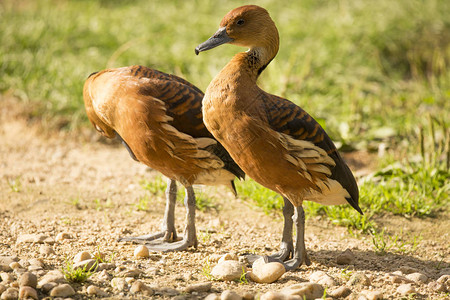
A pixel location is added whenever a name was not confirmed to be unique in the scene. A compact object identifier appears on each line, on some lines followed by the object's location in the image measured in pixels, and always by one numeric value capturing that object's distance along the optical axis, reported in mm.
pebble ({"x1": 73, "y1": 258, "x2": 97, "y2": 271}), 6356
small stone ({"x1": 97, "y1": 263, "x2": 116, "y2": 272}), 6568
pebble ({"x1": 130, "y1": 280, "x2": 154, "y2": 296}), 6009
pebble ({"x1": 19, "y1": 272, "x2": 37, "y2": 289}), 5852
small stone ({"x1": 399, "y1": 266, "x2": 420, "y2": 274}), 7086
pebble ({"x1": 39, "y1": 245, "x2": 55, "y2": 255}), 7043
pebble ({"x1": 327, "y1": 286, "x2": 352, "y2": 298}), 6148
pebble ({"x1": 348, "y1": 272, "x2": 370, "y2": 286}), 6547
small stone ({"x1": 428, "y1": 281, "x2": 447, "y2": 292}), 6469
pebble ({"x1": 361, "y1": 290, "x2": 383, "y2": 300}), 6098
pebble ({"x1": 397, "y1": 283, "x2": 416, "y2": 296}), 6277
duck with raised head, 6430
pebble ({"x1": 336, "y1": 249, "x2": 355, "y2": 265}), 7352
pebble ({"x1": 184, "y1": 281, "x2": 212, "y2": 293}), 6117
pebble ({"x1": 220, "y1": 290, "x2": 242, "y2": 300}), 5754
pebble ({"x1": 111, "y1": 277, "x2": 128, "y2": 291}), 6095
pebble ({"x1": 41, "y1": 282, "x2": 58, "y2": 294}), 5879
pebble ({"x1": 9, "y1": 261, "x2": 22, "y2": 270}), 6355
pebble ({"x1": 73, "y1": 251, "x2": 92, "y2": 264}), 6754
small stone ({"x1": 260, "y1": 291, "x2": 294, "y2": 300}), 5715
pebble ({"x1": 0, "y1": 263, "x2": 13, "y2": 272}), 6346
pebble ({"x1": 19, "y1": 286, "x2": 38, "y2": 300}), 5691
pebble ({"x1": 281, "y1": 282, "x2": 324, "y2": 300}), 5977
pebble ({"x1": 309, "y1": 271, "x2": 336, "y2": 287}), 6410
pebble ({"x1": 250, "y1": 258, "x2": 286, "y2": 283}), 6498
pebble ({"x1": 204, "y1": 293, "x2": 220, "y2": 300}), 5790
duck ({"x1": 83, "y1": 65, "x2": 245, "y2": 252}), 7008
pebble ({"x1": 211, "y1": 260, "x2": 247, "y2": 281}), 6473
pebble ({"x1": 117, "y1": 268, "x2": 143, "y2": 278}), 6414
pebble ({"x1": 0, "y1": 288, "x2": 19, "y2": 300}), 5672
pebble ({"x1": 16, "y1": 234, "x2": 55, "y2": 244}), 7473
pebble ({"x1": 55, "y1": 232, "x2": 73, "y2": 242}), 7688
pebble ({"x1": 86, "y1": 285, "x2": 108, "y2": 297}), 5902
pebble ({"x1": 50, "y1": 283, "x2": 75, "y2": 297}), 5785
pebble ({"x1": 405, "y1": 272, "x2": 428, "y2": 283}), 6691
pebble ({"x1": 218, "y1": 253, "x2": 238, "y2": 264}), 7059
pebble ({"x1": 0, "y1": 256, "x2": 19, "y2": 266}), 6477
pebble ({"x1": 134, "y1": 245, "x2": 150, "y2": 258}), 7199
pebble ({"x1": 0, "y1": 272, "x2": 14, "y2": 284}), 6047
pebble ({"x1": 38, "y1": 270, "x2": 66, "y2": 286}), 5969
